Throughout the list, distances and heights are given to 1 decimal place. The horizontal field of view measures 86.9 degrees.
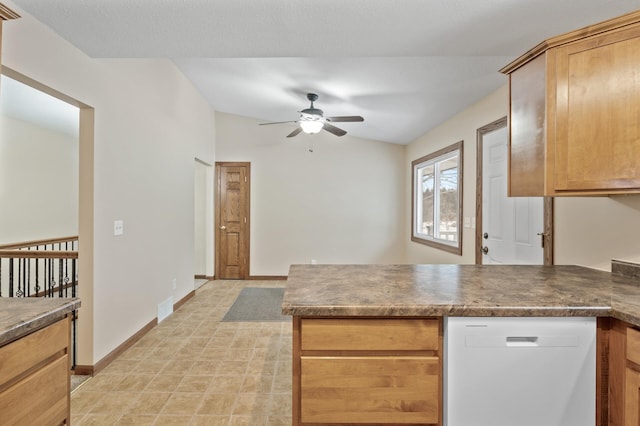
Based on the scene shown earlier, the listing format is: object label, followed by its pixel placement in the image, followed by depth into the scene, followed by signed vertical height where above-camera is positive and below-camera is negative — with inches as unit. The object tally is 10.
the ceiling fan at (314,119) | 147.7 +41.1
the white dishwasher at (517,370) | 52.2 -24.1
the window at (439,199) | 161.5 +8.1
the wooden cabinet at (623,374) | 48.8 -23.8
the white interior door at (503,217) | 106.3 -1.1
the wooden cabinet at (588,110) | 62.2 +20.3
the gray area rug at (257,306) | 153.5 -47.5
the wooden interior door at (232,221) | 231.9 -6.1
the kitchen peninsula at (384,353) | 51.7 -21.7
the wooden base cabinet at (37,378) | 43.5 -23.6
